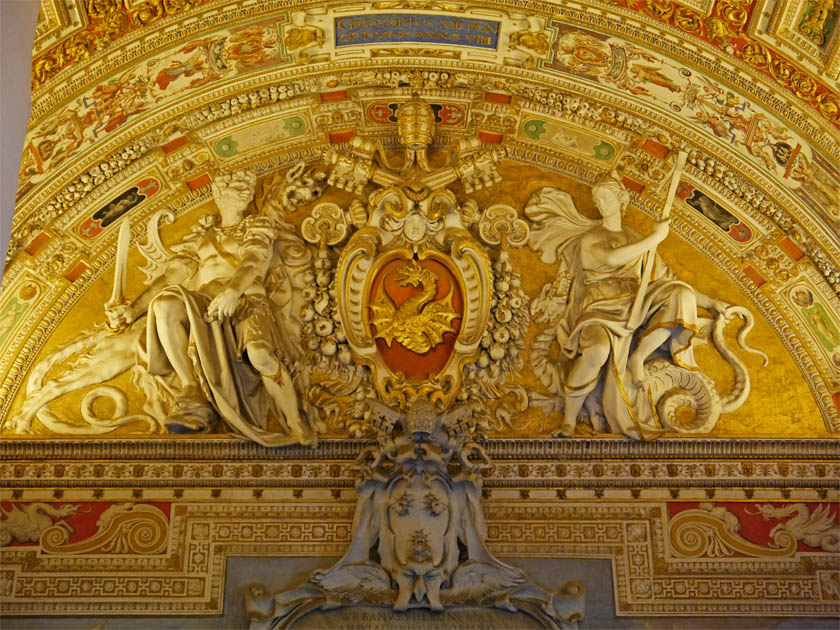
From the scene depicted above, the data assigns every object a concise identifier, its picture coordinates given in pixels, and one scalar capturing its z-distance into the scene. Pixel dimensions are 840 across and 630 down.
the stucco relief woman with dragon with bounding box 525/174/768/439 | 9.85
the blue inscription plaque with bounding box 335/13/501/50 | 10.16
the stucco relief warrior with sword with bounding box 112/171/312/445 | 9.73
